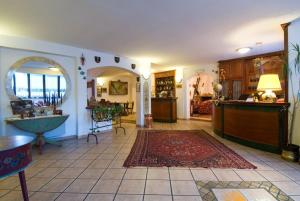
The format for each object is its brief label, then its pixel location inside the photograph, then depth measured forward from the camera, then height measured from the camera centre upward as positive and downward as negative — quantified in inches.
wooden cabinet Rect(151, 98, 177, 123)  208.6 -16.2
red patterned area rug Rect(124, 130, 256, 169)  85.3 -39.4
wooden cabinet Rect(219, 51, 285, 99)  167.3 +35.5
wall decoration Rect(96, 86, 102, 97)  312.9 +22.4
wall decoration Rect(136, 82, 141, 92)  185.2 +17.5
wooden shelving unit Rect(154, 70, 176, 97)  248.0 +32.5
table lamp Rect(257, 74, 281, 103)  99.5 +10.4
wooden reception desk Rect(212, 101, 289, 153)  94.7 -20.0
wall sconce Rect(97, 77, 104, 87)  314.8 +42.4
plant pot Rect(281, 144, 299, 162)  85.2 -34.6
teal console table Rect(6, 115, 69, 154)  99.0 -17.3
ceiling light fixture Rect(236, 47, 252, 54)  137.4 +50.0
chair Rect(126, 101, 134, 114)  312.8 -17.0
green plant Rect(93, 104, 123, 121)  135.0 -12.0
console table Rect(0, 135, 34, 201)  37.5 -15.8
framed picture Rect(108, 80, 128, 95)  315.8 +28.7
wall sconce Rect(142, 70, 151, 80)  184.6 +34.7
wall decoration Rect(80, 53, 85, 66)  137.3 +41.3
